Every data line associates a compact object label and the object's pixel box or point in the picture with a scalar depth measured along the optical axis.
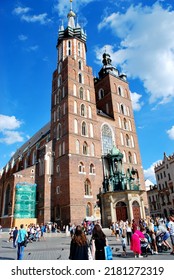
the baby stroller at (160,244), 10.54
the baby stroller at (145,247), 9.51
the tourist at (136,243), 9.16
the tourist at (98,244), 5.25
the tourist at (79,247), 4.87
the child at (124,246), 9.63
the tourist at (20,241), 8.87
